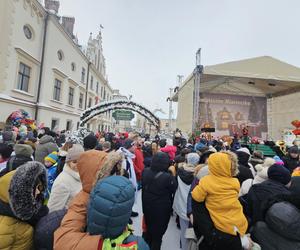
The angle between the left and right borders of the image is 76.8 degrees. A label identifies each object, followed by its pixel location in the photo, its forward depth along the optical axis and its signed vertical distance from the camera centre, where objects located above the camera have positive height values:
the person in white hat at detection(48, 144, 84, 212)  1.99 -0.61
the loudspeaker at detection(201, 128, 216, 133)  12.95 +0.63
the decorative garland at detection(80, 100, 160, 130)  14.82 +2.12
